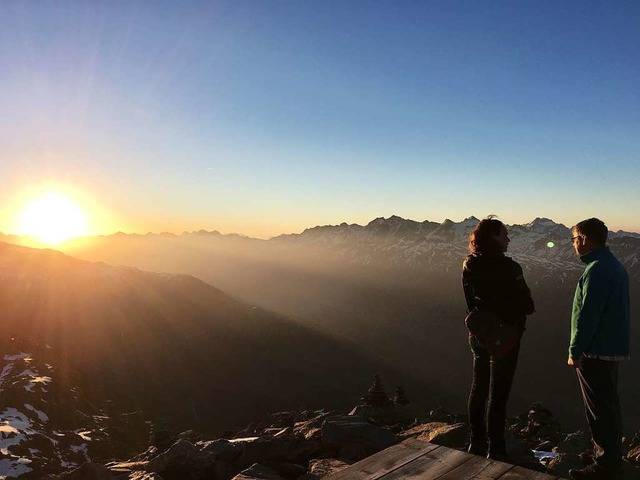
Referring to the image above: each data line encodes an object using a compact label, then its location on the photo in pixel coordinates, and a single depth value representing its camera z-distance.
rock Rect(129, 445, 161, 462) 14.37
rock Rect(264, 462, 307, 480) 8.72
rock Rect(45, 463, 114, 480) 9.41
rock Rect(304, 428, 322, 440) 10.70
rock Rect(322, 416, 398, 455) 9.95
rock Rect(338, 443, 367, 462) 9.29
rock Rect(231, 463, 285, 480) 7.46
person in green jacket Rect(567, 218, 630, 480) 5.97
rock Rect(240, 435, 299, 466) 9.53
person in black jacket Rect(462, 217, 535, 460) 6.10
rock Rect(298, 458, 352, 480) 8.07
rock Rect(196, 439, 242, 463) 10.39
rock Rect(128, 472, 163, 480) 8.93
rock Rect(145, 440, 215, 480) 9.50
